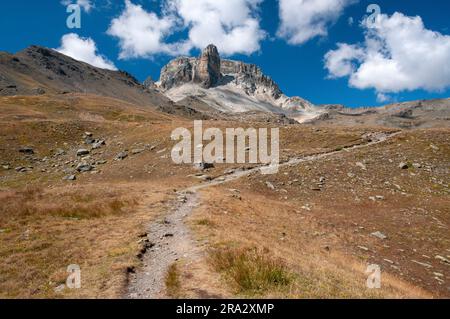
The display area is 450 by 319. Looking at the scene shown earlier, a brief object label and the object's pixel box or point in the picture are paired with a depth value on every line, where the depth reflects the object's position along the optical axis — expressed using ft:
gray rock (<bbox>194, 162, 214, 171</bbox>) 135.77
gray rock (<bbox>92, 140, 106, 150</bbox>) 178.91
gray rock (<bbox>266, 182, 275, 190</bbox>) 113.75
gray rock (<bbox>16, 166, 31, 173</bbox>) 148.36
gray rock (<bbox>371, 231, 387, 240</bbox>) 73.82
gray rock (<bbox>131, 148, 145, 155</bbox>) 161.15
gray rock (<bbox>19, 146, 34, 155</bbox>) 167.03
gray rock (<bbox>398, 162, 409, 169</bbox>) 124.35
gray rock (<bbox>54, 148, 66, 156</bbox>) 171.11
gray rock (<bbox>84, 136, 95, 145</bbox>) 189.16
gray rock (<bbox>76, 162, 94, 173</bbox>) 145.89
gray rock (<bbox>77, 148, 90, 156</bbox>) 168.81
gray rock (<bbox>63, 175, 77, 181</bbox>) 133.08
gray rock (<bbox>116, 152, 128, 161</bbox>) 156.69
